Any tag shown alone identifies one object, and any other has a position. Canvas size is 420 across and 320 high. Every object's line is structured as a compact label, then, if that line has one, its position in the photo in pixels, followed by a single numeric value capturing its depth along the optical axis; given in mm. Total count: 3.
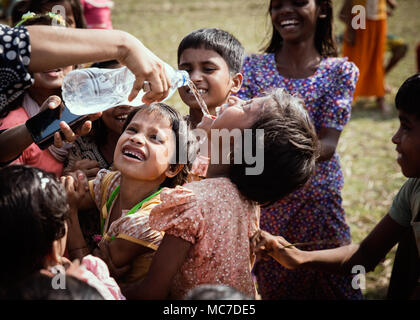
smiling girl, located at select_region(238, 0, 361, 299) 3168
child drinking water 1890
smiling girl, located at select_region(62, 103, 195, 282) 2061
